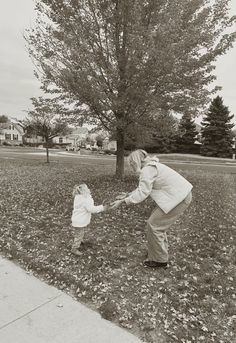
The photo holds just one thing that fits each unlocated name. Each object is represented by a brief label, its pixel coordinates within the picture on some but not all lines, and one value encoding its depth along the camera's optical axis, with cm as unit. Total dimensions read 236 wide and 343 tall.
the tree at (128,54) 968
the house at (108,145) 6625
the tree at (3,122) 9500
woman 443
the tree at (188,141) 4765
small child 524
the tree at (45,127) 2323
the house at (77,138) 9692
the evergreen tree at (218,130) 4438
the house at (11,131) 9425
